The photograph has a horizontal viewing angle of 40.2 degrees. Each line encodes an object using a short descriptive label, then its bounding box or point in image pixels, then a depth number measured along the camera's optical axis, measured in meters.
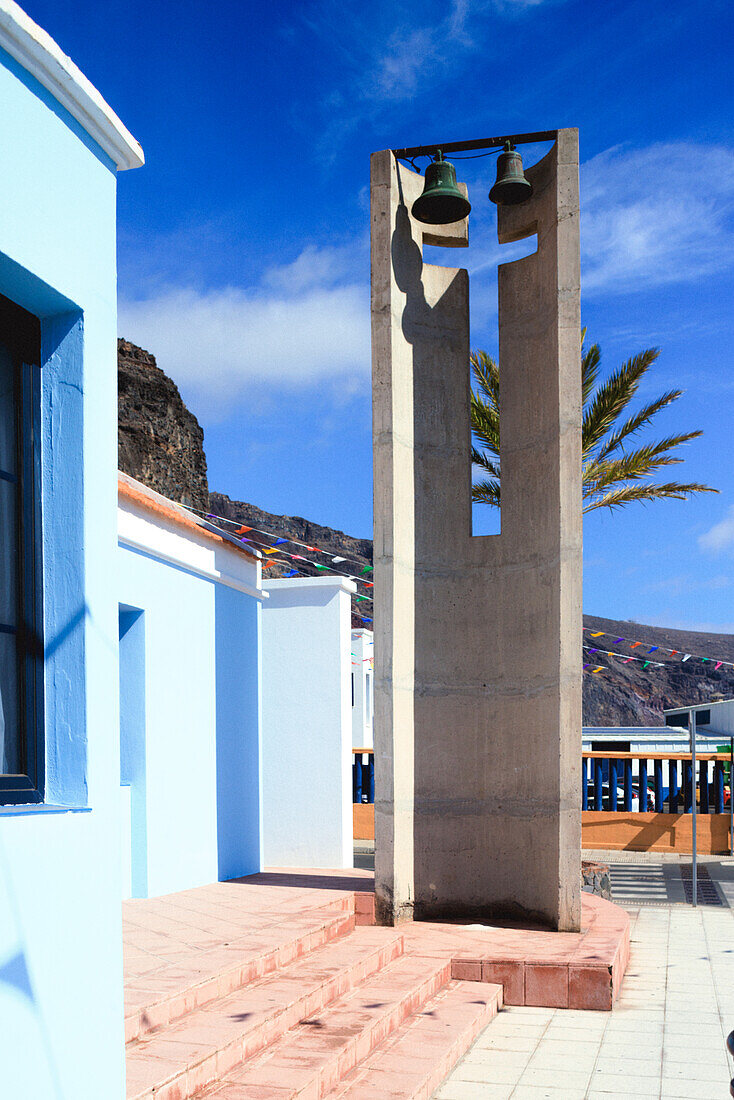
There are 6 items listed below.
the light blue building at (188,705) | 7.43
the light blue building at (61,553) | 3.08
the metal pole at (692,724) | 9.41
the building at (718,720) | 27.47
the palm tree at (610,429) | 11.43
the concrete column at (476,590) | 7.34
